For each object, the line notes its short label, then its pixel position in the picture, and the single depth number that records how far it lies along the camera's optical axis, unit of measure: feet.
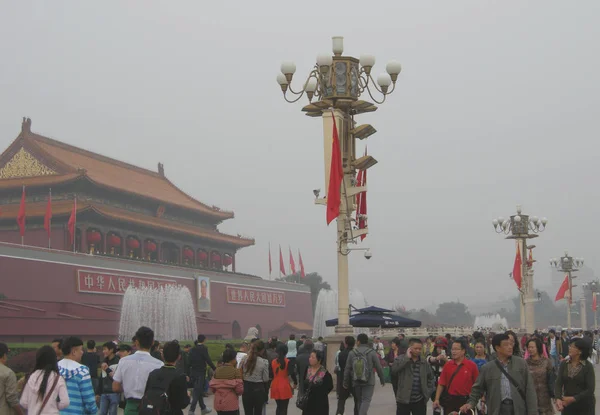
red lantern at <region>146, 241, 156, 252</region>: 127.13
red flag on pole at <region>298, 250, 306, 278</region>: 162.81
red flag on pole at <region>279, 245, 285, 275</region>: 157.92
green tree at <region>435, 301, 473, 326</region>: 339.77
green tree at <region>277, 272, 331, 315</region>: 214.48
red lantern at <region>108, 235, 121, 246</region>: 117.08
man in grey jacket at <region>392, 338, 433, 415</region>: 26.63
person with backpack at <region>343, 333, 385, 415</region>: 29.73
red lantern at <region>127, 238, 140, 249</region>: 121.90
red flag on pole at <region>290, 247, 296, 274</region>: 160.76
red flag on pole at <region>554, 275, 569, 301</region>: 118.27
